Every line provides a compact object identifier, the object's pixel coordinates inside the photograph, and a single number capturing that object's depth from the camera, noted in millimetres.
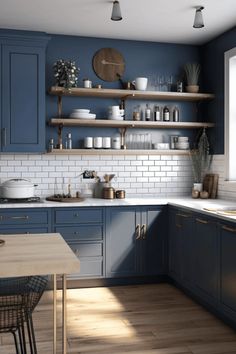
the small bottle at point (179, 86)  5527
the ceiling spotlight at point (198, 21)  4180
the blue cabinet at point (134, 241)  4992
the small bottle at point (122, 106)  5506
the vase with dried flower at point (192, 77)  5530
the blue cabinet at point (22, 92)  4953
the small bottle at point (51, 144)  5189
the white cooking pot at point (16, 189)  4922
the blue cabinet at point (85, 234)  4859
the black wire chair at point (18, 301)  2367
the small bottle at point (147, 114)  5492
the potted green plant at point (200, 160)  5562
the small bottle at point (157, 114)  5500
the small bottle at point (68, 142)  5316
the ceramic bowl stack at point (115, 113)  5309
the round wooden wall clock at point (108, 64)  5457
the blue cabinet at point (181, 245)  4516
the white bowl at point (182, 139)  5594
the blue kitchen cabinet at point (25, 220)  4699
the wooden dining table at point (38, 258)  2268
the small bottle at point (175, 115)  5576
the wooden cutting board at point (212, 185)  5438
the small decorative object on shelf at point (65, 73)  4984
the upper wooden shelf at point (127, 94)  5090
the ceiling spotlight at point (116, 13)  4023
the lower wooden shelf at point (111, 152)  5152
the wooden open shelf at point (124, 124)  5095
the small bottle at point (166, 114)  5531
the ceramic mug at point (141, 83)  5332
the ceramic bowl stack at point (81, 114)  5168
